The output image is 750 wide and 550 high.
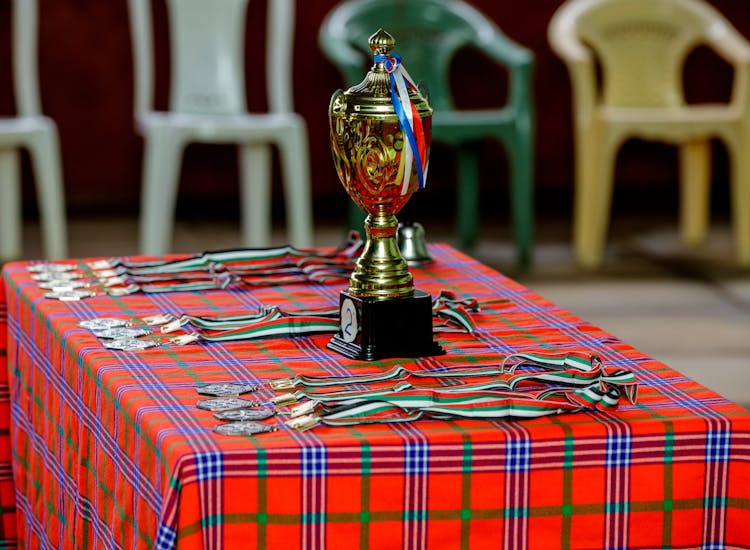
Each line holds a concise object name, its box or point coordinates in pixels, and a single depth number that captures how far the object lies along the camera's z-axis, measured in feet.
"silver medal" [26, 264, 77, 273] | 10.31
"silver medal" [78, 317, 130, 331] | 9.18
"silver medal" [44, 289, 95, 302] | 9.75
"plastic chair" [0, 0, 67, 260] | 18.43
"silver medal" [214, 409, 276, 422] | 7.98
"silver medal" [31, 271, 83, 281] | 10.13
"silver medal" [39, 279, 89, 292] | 9.92
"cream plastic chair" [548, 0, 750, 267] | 19.78
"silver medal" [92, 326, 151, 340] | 9.04
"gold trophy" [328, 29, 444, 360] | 8.69
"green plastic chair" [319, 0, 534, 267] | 19.20
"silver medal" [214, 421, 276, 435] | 7.85
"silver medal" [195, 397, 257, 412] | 8.10
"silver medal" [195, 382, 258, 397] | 8.26
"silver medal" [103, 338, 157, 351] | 8.88
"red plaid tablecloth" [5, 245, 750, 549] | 7.74
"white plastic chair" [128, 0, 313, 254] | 18.11
